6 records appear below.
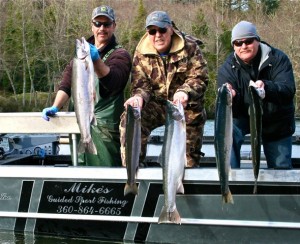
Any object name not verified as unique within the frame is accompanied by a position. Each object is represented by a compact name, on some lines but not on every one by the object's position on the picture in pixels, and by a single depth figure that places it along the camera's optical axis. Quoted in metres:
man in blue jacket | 5.45
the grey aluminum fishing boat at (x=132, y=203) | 5.39
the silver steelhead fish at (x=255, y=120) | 4.64
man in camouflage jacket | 5.62
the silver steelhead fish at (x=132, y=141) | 4.78
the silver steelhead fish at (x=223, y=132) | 4.56
